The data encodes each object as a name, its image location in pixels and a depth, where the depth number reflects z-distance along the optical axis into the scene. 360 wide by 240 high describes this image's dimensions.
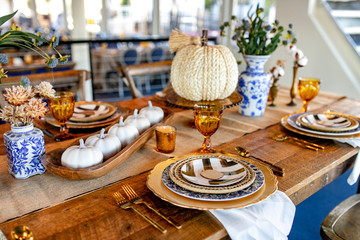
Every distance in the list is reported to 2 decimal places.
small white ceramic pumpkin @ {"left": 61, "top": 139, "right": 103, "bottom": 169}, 0.79
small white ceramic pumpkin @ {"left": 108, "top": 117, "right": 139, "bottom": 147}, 0.95
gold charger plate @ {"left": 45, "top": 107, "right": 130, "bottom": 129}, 1.16
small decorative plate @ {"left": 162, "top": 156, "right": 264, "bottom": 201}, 0.67
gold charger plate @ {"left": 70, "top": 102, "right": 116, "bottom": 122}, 1.20
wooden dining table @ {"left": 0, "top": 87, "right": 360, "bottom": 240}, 0.62
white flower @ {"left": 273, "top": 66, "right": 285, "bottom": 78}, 1.55
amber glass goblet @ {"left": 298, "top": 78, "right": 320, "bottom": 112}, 1.40
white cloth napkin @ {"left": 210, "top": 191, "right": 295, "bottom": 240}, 0.63
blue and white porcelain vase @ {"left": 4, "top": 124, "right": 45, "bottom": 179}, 0.80
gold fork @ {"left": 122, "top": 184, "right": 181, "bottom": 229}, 0.63
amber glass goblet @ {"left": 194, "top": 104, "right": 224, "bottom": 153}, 0.94
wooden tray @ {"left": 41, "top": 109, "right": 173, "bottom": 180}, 0.77
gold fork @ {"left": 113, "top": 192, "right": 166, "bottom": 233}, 0.62
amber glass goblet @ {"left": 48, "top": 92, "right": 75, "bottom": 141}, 1.01
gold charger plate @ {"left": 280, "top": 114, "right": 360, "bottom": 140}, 1.08
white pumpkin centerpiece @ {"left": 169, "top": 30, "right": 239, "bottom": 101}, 1.15
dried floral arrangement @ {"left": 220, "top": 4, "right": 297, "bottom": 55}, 1.30
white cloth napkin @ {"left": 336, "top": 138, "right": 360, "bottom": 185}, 1.04
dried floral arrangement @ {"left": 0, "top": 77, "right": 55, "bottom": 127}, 0.75
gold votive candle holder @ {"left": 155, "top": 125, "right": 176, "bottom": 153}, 0.98
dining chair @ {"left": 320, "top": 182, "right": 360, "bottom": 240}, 1.04
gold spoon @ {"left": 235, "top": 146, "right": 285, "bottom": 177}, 0.85
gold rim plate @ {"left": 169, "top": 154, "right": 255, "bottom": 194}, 0.69
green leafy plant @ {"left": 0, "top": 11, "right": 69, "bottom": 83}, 0.76
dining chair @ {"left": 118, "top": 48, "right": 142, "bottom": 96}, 5.14
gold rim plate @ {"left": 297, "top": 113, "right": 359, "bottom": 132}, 1.11
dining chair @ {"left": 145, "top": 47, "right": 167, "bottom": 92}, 5.41
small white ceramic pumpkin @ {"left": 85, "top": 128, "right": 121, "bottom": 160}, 0.87
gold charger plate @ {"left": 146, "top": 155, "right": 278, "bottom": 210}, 0.65
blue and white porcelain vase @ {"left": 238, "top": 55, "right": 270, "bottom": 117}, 1.32
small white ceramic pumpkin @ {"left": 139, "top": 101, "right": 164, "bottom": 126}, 1.12
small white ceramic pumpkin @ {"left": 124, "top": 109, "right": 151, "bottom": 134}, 1.04
